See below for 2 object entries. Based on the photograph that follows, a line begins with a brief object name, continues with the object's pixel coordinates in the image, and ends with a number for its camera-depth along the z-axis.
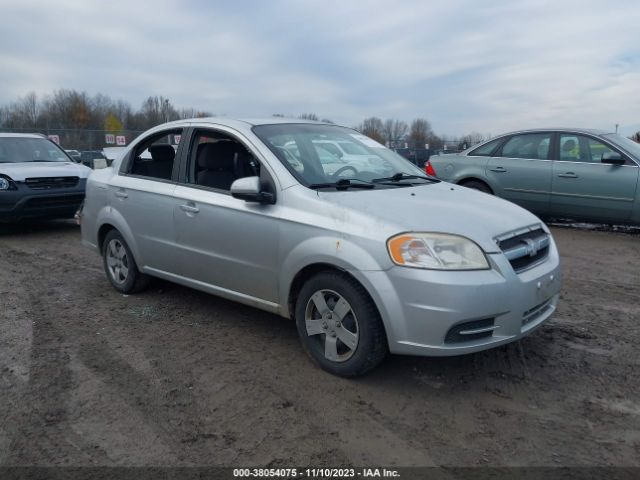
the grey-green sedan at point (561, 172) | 8.18
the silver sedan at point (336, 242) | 3.28
